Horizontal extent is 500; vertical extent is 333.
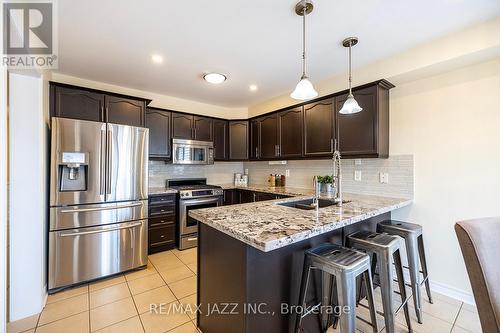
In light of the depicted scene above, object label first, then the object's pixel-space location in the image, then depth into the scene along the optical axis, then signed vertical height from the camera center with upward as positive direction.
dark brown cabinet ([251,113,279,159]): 3.82 +0.55
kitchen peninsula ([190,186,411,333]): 1.25 -0.61
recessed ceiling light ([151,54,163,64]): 2.47 +1.26
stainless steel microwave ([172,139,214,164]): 3.71 +0.27
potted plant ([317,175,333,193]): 3.05 -0.24
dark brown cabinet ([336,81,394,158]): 2.49 +0.49
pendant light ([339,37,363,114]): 1.98 +0.56
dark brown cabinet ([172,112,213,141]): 3.76 +0.72
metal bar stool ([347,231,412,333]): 1.51 -0.70
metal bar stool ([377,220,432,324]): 1.84 -0.74
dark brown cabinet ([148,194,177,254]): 3.23 -0.85
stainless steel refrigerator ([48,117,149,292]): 2.27 -0.38
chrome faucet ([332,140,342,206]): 2.05 -0.19
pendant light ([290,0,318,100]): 1.65 +0.63
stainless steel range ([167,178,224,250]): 3.44 -0.59
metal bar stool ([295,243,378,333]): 1.23 -0.67
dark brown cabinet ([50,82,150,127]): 2.58 +0.78
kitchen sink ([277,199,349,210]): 2.19 -0.39
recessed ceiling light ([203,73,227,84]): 2.88 +1.20
